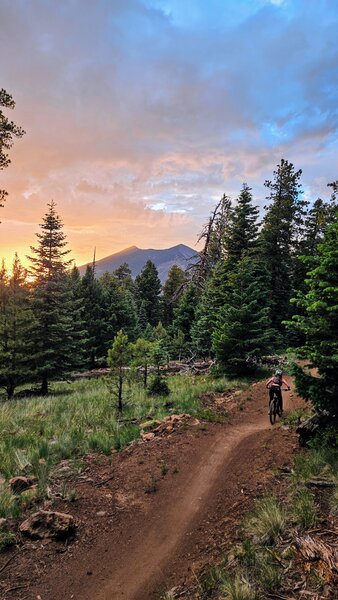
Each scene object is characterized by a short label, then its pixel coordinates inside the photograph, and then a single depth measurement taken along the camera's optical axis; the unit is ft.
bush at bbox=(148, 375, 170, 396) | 61.11
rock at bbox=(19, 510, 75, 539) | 21.81
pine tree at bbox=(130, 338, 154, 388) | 62.29
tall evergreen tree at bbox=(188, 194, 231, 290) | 130.31
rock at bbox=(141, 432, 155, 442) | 37.39
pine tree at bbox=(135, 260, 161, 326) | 238.89
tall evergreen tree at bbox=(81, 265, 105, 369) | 141.18
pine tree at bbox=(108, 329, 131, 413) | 51.55
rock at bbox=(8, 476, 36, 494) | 26.88
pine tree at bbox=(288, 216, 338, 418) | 29.19
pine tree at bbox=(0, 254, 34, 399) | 75.41
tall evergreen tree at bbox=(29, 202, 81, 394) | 82.53
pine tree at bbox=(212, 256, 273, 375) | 72.13
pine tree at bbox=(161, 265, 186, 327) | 229.04
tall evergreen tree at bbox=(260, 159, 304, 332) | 121.60
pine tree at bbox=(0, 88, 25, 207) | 45.01
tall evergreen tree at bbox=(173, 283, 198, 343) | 149.59
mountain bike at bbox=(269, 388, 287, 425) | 44.55
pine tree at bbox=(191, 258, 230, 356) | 96.32
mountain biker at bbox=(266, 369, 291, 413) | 44.62
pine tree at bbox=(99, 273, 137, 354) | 142.41
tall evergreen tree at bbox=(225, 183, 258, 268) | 97.04
